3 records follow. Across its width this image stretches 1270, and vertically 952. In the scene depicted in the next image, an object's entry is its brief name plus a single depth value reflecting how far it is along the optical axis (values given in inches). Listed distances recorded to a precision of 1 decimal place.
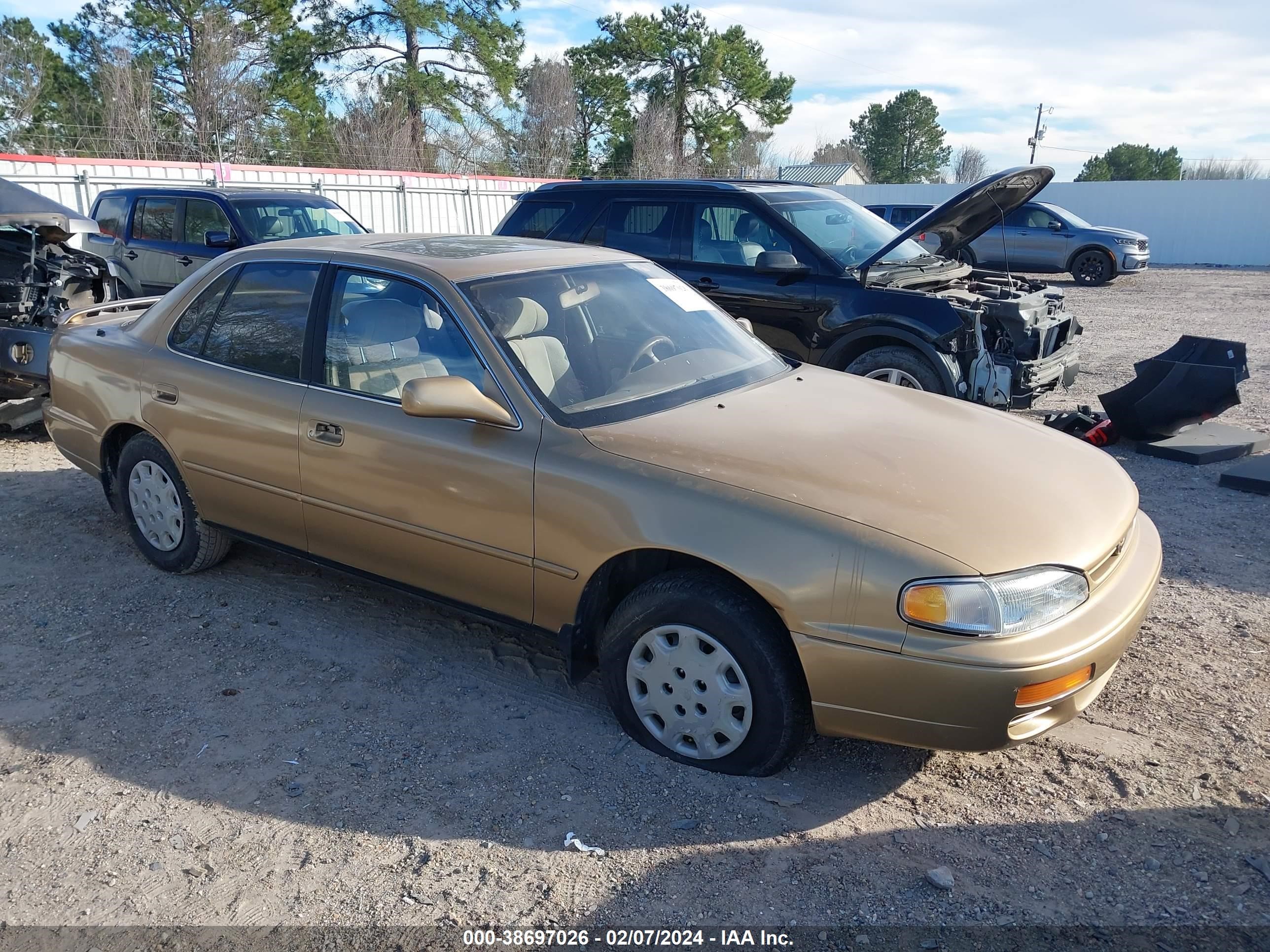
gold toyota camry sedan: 112.5
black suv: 272.5
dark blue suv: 413.7
